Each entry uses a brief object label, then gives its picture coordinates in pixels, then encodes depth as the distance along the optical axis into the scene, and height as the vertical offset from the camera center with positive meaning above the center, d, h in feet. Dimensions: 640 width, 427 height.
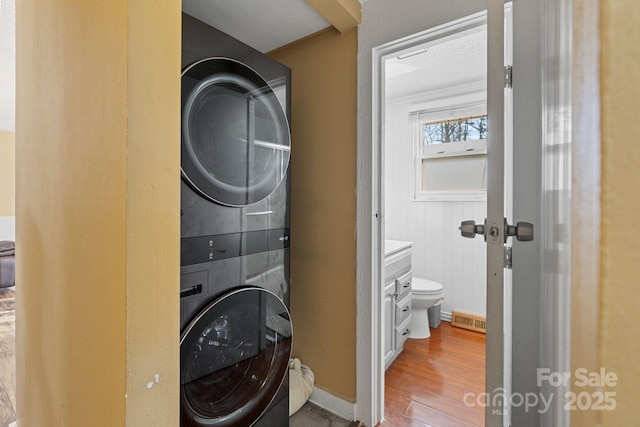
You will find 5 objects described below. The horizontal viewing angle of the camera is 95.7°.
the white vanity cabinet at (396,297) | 6.59 -2.08
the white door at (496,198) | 2.26 +0.17
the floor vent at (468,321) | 8.95 -3.43
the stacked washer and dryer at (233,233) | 3.34 -0.29
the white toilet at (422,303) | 8.26 -2.59
